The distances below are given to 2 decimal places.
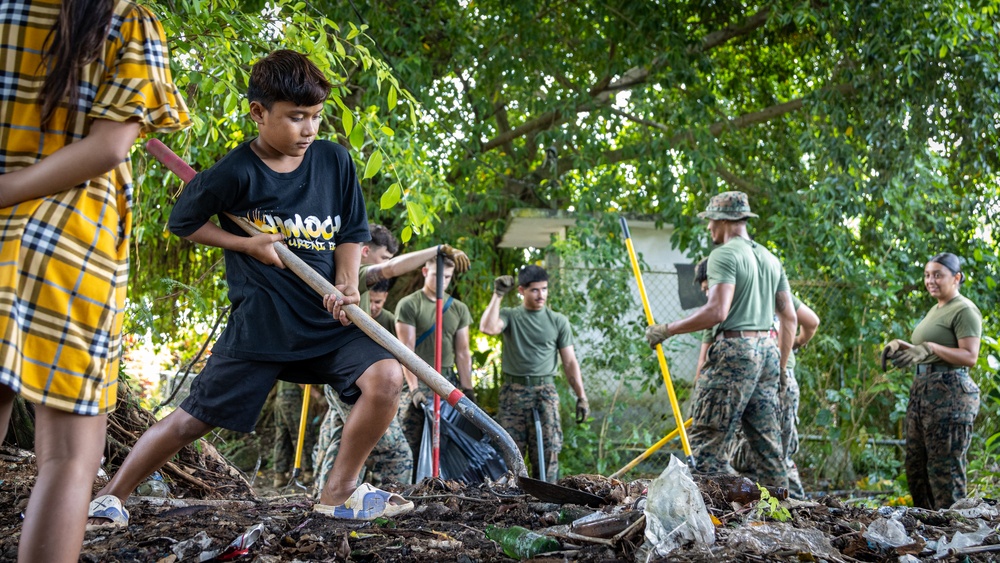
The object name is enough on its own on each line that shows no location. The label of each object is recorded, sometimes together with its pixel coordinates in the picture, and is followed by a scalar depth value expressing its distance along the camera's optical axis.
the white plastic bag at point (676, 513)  2.68
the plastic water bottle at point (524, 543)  2.69
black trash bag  6.07
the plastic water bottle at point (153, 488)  3.78
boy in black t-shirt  3.03
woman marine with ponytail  6.23
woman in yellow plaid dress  1.80
